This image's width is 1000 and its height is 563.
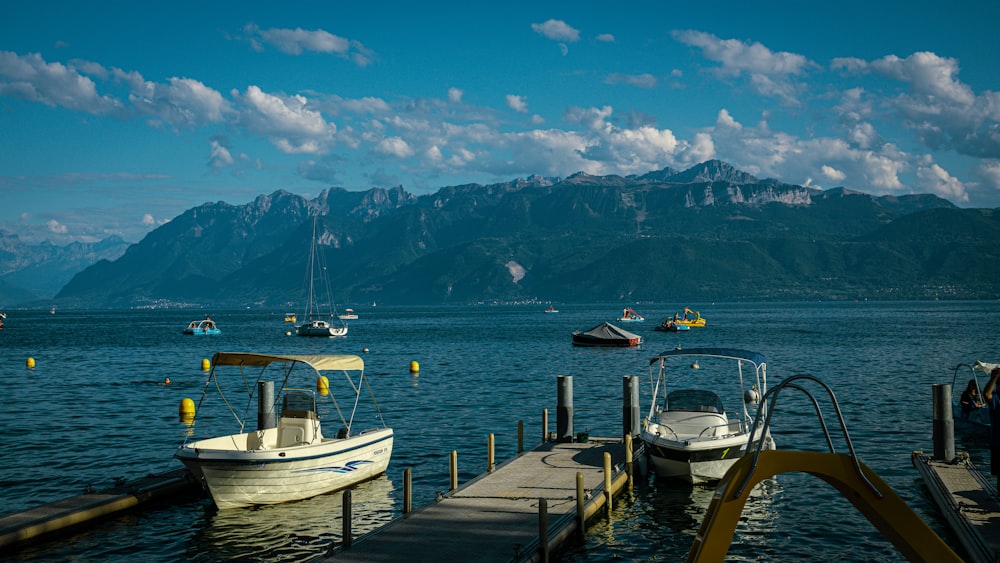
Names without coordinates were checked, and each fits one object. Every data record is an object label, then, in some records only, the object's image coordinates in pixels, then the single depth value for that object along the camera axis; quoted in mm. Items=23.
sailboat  130500
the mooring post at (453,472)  22470
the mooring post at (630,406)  29406
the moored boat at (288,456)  22141
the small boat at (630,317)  166250
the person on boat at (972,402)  23372
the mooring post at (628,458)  25070
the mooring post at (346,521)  17109
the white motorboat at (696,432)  24438
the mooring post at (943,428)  25891
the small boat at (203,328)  142250
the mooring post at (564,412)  30047
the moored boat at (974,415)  32888
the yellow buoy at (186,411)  38375
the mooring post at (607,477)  21612
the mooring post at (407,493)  19766
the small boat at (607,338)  99000
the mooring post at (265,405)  30125
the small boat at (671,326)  138000
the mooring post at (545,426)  30347
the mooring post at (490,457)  24875
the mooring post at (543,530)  16828
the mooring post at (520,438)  28219
